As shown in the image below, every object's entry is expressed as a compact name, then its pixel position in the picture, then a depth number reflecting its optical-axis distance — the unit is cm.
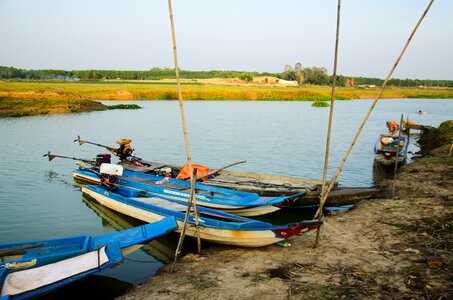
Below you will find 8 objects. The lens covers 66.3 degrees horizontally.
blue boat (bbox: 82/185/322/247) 680
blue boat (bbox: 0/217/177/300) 539
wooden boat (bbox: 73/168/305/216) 958
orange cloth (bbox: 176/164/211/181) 1183
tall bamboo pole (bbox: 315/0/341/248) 601
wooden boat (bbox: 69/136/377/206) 1058
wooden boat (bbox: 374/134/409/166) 1593
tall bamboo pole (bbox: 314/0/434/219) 578
